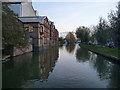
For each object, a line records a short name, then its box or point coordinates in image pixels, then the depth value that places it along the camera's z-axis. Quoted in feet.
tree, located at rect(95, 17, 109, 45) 73.21
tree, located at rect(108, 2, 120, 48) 33.63
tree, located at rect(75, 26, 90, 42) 141.15
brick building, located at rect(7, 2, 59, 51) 75.98
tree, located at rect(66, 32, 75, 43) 242.00
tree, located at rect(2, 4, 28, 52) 34.30
